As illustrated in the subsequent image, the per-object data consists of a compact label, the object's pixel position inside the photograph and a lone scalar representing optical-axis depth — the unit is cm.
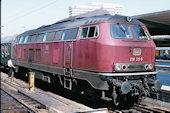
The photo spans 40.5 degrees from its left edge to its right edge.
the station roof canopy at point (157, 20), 1664
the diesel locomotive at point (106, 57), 813
